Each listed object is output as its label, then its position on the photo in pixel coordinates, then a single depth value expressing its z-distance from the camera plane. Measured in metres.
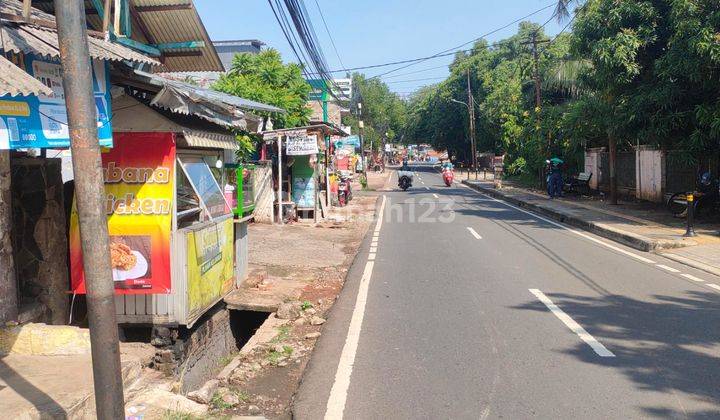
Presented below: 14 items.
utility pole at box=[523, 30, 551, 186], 30.38
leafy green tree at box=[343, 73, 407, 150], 72.05
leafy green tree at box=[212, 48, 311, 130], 19.16
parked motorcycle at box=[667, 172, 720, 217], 16.20
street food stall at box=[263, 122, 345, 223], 17.39
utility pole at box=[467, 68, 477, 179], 51.50
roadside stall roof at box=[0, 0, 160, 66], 4.64
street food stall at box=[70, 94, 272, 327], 6.46
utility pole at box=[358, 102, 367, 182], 47.36
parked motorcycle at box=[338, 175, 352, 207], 25.28
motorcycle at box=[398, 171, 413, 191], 36.94
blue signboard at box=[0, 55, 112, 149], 4.75
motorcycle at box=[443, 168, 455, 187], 39.84
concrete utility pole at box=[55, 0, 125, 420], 3.28
